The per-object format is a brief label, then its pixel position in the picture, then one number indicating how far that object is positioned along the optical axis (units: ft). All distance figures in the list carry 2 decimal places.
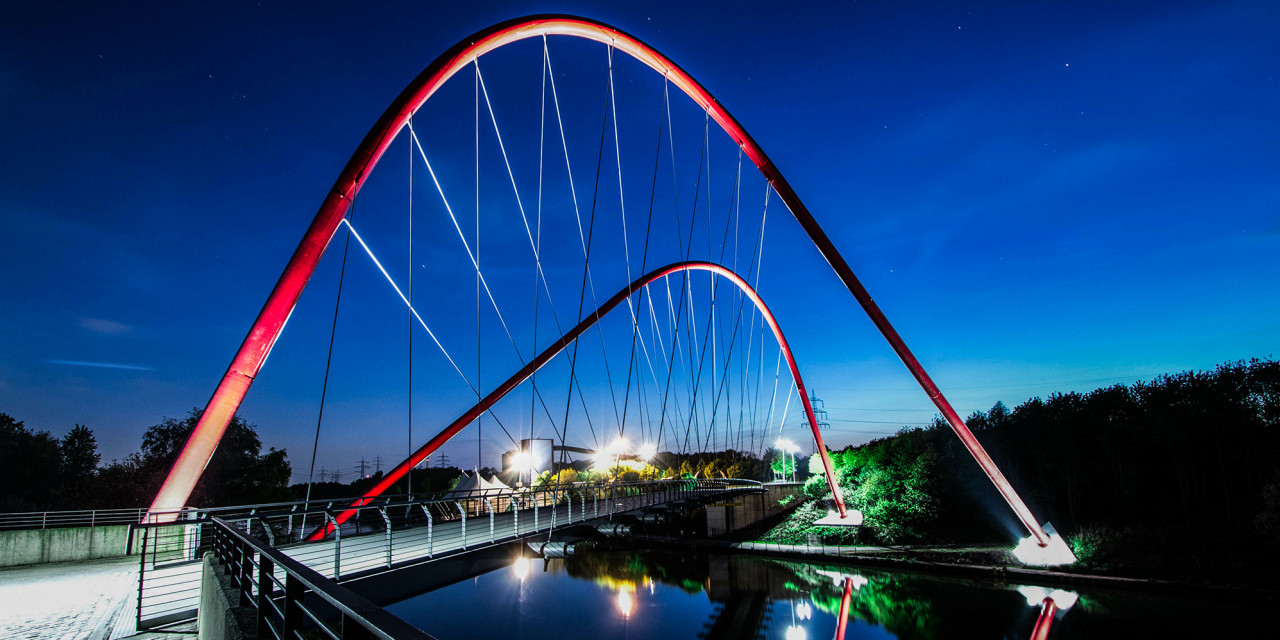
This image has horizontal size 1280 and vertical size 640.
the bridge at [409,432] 22.26
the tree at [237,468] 132.36
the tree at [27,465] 127.75
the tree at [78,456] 142.82
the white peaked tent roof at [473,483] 114.08
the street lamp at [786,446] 227.61
